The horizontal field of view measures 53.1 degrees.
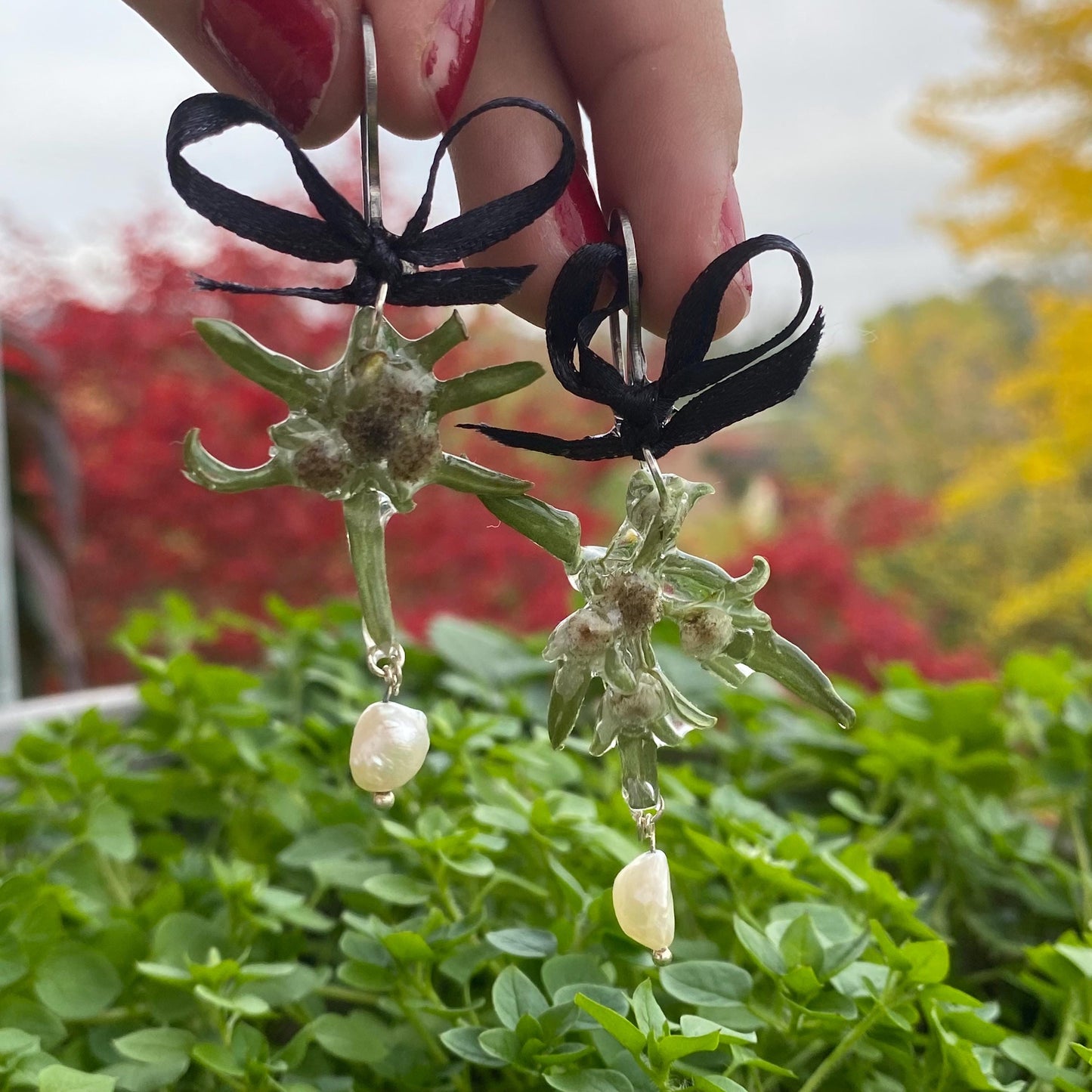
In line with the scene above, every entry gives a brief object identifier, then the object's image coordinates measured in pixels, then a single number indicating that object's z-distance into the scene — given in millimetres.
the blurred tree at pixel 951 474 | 3390
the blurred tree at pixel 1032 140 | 2705
